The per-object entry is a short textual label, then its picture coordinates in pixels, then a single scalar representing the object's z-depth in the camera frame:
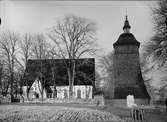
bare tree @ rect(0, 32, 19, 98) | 40.09
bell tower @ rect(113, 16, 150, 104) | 34.19
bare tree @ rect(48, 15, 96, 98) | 36.47
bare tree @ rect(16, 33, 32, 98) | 42.78
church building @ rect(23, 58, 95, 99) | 44.20
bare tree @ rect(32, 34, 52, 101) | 40.72
